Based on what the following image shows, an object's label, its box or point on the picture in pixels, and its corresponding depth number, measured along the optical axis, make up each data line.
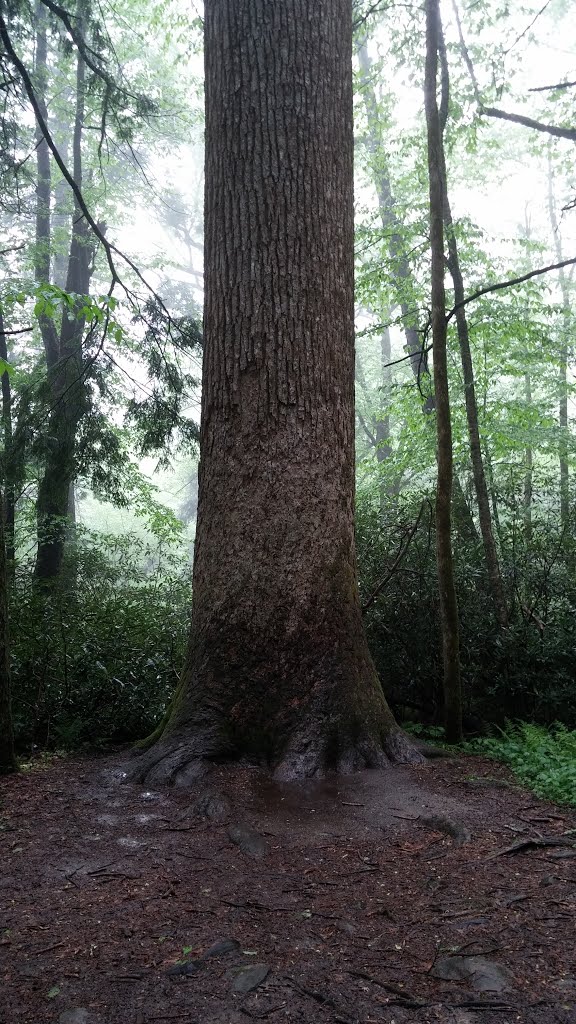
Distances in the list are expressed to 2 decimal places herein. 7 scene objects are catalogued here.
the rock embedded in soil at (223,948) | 2.15
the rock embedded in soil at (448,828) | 2.99
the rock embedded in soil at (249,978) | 1.98
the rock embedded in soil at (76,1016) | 1.85
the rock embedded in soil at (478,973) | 1.95
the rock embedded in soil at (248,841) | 2.88
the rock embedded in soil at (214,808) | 3.20
